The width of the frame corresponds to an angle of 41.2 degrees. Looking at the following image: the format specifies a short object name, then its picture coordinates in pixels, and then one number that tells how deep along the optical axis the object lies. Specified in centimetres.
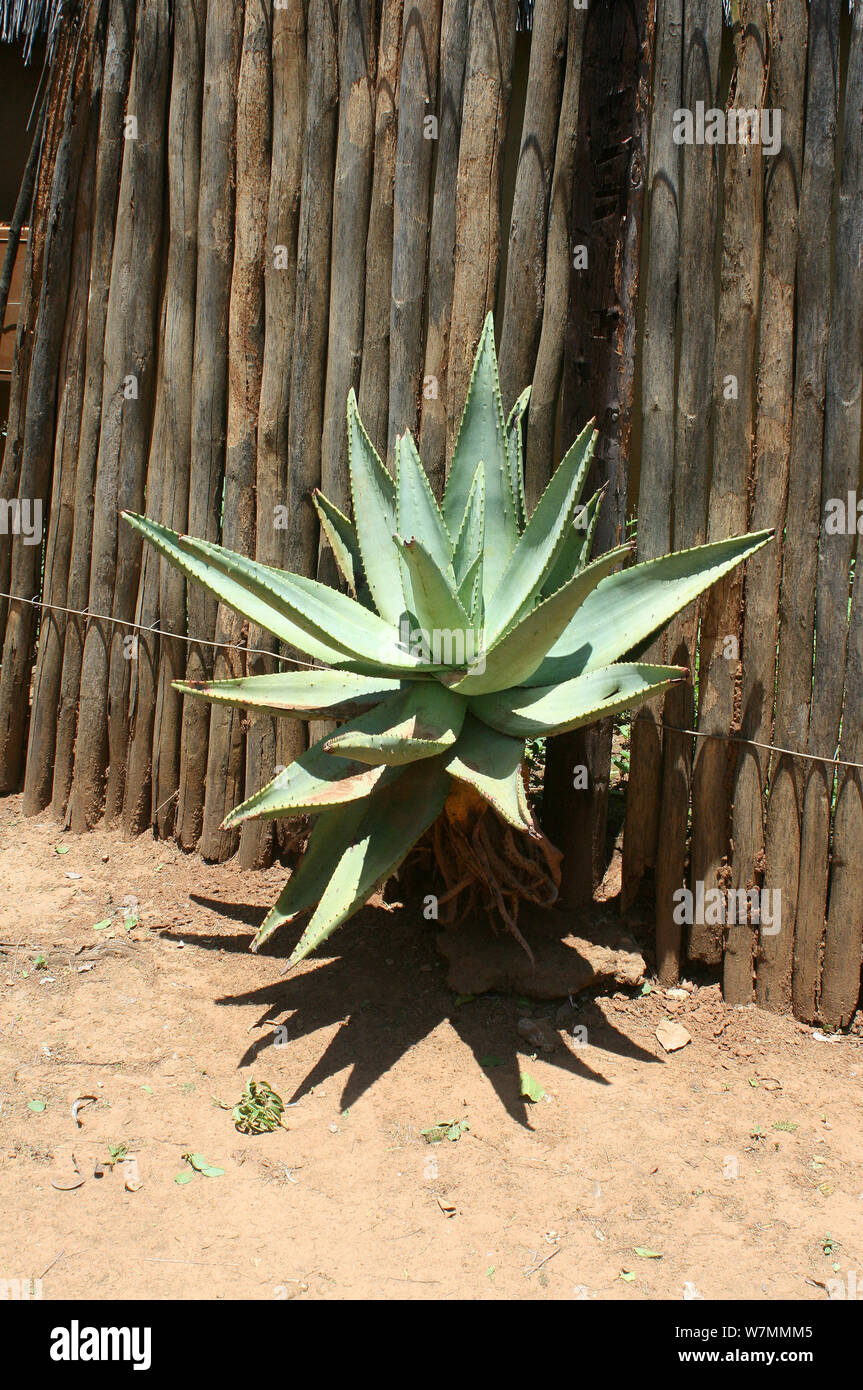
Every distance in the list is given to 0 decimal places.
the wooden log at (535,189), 326
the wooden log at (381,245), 344
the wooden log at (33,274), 412
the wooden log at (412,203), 338
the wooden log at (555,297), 325
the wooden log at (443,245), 334
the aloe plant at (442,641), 278
